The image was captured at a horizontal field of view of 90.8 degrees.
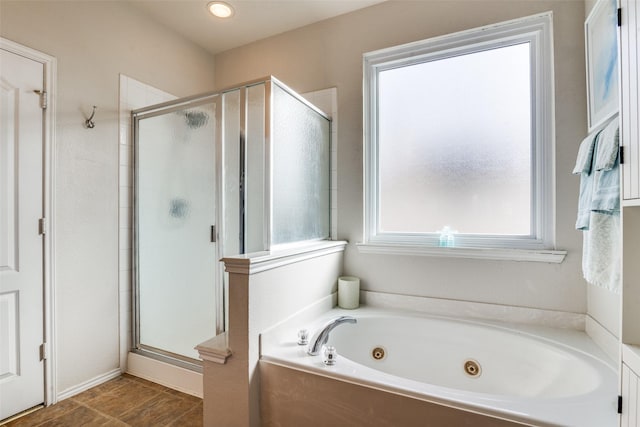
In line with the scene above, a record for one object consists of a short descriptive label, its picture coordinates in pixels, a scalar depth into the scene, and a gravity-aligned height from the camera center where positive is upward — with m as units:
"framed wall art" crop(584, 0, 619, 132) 1.27 +0.65
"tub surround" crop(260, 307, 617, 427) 1.01 -0.64
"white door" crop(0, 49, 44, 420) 1.63 -0.10
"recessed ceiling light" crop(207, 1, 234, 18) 2.19 +1.46
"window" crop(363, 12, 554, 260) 1.80 +0.46
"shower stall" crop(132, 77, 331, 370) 1.70 +0.12
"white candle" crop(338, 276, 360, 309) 2.09 -0.53
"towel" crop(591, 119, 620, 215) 1.05 +0.13
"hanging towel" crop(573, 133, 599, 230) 1.27 +0.14
